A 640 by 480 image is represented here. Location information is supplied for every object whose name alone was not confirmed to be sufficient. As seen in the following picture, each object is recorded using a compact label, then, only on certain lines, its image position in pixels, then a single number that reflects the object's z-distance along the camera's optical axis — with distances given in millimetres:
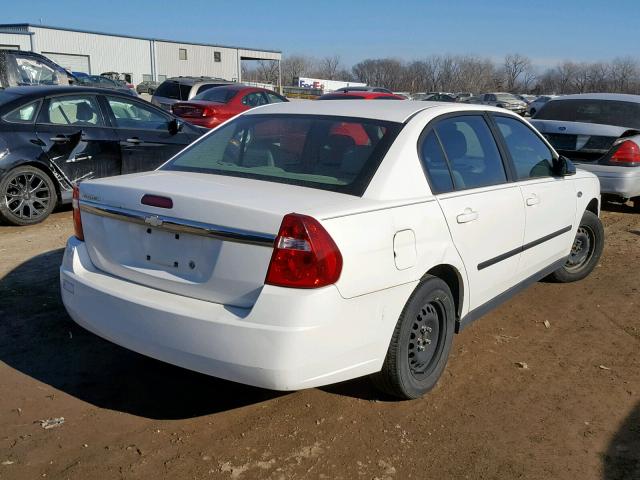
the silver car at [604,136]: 7863
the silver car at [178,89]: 16609
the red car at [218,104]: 12500
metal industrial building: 44812
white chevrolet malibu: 2695
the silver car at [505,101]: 38656
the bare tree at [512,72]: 92394
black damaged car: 6676
